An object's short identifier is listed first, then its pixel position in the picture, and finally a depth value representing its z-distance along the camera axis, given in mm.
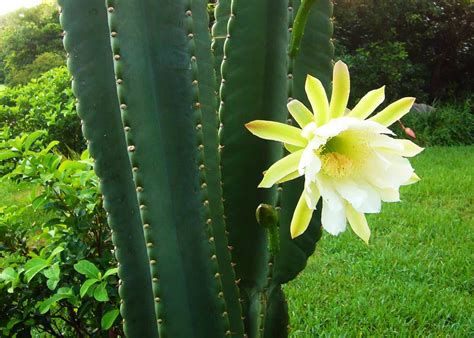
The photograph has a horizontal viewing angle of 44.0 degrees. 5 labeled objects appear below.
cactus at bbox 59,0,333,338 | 1091
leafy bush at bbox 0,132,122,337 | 1775
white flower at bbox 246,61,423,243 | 869
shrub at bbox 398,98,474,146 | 7523
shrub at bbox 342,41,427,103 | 7863
